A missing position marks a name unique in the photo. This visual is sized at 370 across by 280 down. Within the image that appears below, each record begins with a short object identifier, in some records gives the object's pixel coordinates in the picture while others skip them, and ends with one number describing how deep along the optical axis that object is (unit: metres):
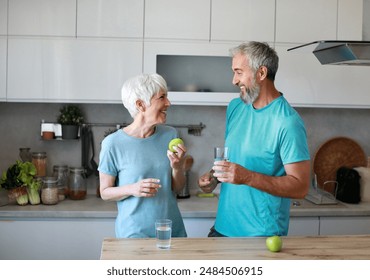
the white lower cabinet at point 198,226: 3.24
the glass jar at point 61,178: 3.49
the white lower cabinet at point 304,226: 3.31
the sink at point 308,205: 3.41
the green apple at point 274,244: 2.05
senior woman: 2.29
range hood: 2.19
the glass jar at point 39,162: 3.62
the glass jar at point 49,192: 3.30
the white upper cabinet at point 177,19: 3.35
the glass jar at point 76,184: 3.50
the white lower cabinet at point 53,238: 3.16
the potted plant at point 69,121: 3.63
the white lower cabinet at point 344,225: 3.34
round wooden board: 3.88
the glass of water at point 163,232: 2.01
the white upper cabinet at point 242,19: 3.39
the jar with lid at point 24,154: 3.64
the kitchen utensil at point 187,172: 3.59
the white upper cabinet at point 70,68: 3.31
